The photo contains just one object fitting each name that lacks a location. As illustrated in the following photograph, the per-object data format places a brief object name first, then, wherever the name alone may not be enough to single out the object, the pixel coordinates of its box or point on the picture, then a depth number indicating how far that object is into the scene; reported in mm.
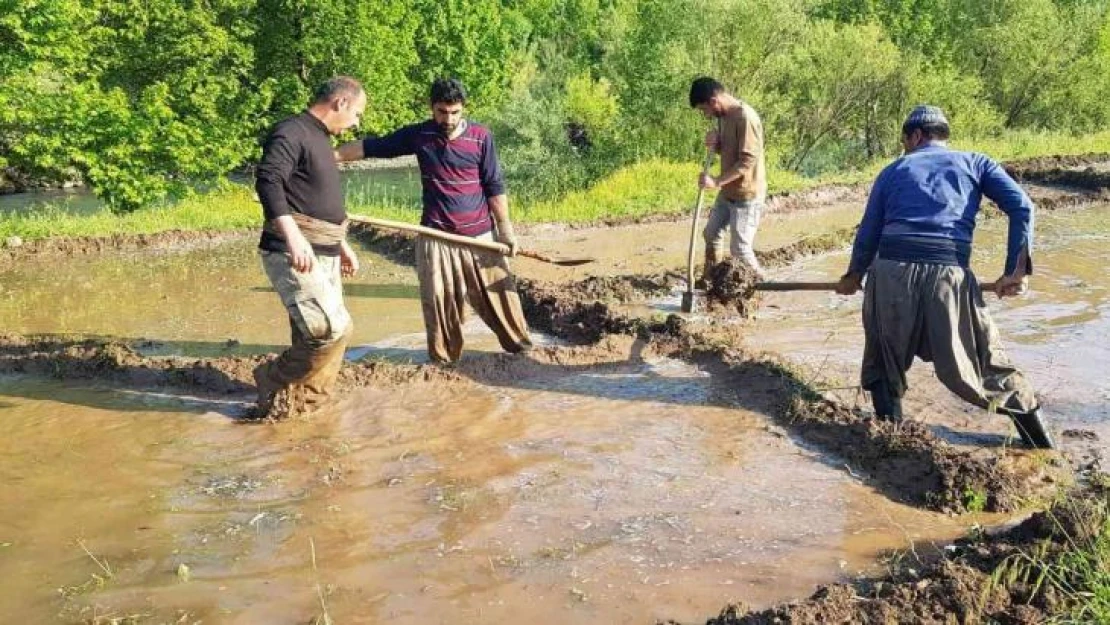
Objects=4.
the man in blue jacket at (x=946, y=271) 4750
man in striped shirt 5902
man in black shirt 4840
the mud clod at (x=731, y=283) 7375
